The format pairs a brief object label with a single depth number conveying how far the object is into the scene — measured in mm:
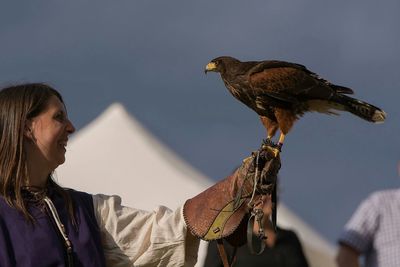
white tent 16293
